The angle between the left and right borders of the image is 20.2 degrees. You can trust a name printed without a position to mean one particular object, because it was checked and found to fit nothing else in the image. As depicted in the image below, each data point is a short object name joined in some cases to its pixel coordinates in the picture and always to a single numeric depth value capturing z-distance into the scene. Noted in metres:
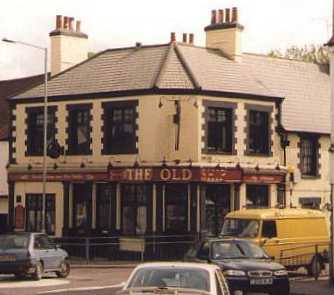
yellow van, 31.28
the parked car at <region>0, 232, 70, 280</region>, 29.20
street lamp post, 40.38
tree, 72.44
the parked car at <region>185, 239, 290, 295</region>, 21.64
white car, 14.15
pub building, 41.12
